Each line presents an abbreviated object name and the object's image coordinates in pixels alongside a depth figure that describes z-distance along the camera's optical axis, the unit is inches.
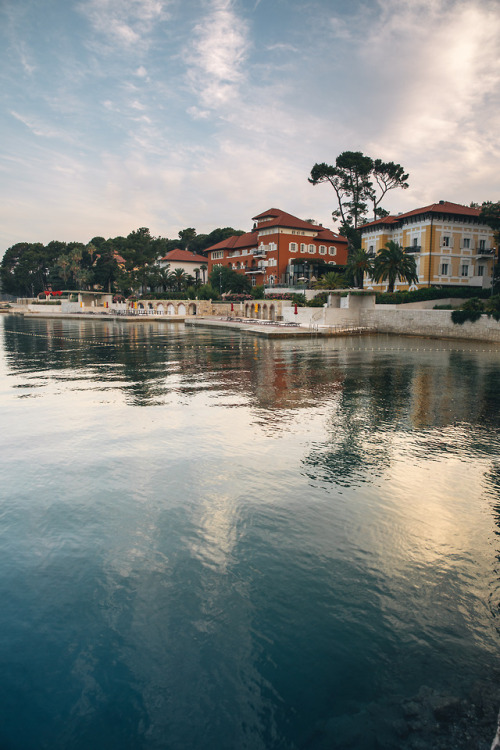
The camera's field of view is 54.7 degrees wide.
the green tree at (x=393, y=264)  2016.5
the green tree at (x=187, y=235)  5007.4
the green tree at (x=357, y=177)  3046.3
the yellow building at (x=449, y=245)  2162.9
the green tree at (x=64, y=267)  4515.3
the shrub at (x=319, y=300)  2199.9
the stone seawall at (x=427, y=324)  1577.3
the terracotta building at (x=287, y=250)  3078.2
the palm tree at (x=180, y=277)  3745.1
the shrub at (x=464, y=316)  1610.5
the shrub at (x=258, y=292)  2731.8
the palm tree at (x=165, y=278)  3769.7
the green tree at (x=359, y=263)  2231.8
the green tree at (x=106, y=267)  4416.8
